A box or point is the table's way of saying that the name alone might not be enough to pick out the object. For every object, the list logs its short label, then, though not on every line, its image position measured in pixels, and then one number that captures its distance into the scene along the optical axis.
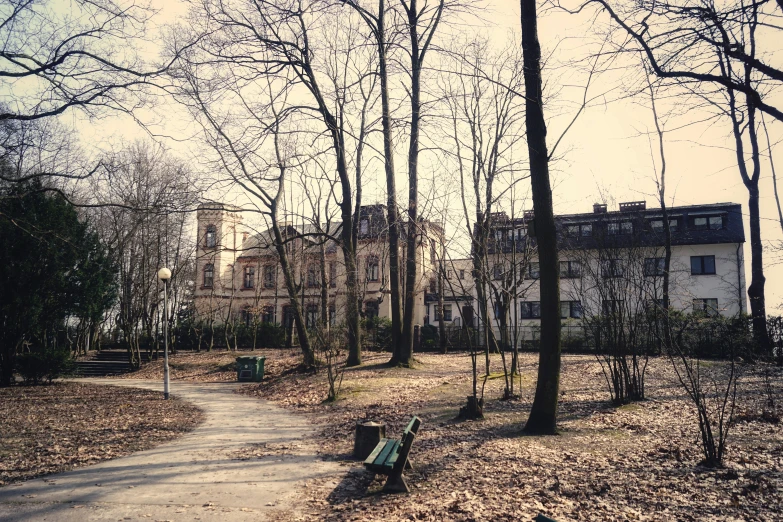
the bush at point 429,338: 31.72
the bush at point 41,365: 21.08
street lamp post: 16.66
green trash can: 21.88
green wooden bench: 6.10
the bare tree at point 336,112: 15.97
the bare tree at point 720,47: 7.85
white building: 34.91
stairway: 28.35
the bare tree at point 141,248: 29.41
